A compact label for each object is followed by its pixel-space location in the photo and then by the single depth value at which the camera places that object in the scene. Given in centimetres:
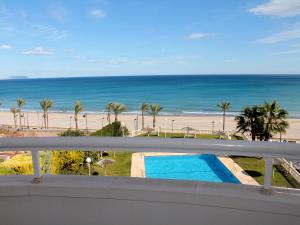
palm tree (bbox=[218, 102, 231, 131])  3442
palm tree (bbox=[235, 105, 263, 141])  1970
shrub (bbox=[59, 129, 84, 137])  1571
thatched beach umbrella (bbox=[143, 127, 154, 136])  2379
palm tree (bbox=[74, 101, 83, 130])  3430
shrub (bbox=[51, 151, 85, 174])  1142
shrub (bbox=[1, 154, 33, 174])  852
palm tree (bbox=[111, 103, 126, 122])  3301
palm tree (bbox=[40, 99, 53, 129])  3666
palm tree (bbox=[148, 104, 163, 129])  3350
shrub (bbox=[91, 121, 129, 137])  1980
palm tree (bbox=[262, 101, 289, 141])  1925
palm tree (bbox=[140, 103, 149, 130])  3599
